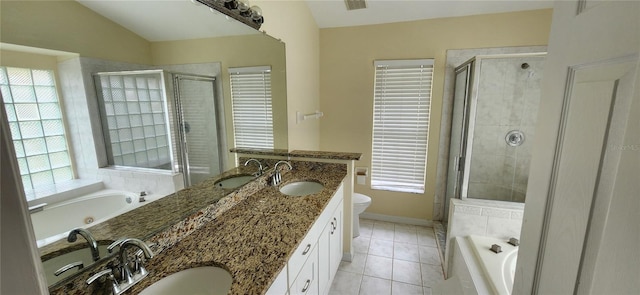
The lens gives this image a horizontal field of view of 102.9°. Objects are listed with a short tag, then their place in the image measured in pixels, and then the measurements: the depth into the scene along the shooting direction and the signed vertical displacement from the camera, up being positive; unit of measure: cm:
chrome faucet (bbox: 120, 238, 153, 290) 88 -49
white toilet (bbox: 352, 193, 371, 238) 270 -102
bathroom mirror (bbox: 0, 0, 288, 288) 70 +29
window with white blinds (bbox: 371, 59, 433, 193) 289 -16
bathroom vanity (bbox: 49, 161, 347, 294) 95 -58
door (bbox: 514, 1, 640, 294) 39 -9
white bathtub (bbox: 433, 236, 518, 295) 156 -106
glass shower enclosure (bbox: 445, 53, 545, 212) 240 -14
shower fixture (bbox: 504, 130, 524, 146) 257 -28
